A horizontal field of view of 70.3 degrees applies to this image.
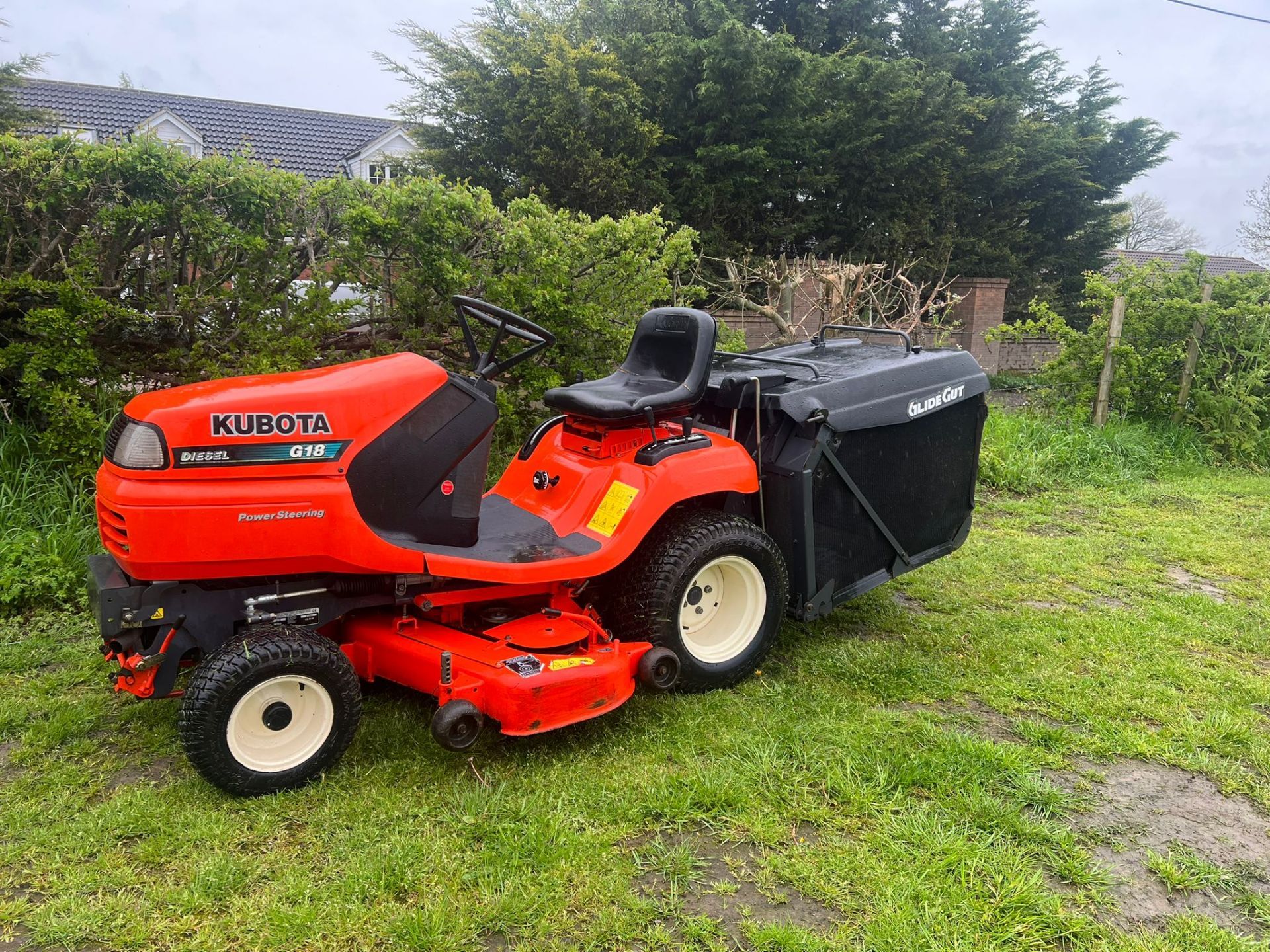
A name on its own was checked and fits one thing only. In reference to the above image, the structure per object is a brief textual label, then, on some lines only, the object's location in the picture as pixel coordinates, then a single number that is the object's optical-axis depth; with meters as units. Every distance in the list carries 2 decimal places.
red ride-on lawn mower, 2.65
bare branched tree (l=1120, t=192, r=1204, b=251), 43.84
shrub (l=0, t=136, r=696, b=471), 4.43
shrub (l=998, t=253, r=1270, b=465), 8.67
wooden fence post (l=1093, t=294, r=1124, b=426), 8.80
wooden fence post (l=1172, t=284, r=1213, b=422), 8.79
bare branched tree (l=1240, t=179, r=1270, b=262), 31.83
